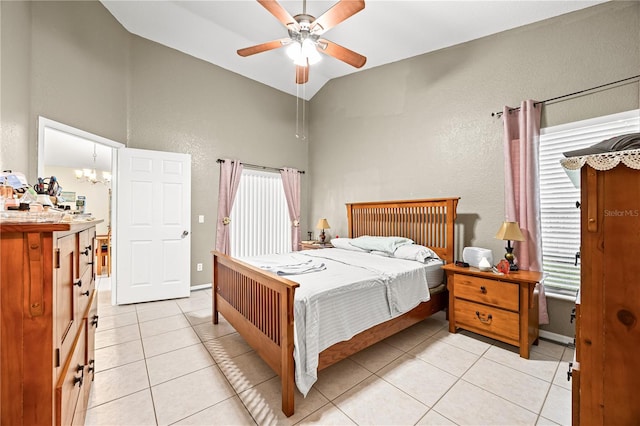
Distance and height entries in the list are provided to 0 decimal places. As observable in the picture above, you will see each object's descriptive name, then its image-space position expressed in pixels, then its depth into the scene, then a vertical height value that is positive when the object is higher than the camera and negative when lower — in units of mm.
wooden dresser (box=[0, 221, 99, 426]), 775 -349
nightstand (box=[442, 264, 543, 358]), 2275 -847
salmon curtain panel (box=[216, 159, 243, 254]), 4336 +132
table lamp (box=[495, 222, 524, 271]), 2451 -207
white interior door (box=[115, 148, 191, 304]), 3480 -193
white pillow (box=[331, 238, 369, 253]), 3660 -457
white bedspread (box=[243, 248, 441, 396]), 1667 -653
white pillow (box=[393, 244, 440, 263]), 2914 -457
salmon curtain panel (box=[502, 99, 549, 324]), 2547 +241
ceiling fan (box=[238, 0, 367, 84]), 2070 +1607
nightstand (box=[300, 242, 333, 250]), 4458 -568
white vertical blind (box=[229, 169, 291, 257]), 4676 -92
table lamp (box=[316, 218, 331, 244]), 4711 -226
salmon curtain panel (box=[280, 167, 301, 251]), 5164 +250
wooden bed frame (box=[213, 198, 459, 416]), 1636 -678
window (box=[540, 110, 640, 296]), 2443 +71
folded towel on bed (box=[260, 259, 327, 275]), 2234 -502
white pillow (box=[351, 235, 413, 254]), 3203 -384
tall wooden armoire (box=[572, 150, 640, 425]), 969 -295
